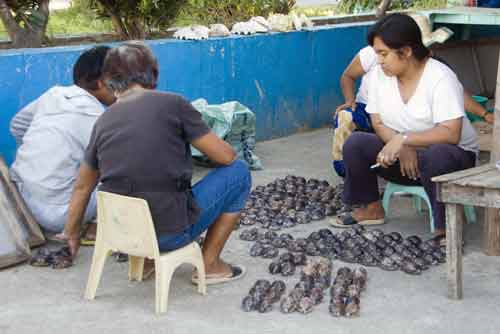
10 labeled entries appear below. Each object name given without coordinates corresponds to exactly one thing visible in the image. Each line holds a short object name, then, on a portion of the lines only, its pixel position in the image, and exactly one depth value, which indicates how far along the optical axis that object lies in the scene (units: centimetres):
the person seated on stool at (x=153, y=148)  377
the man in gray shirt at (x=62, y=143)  485
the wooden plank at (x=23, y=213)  489
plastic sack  678
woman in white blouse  464
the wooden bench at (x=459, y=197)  369
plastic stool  494
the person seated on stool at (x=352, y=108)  579
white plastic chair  378
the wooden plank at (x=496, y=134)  448
